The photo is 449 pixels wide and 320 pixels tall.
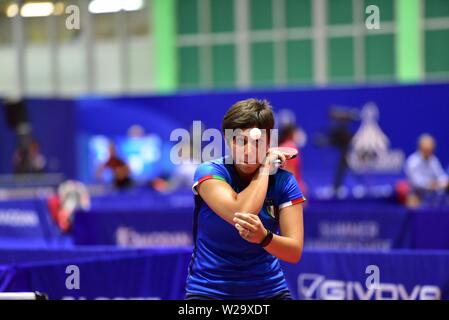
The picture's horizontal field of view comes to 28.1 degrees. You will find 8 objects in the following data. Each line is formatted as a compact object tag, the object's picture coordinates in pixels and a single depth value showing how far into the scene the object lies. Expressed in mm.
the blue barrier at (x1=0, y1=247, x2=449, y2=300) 6242
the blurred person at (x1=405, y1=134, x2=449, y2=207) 14016
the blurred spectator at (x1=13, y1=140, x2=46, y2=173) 20531
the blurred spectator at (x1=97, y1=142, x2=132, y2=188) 19172
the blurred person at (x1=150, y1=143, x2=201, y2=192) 18391
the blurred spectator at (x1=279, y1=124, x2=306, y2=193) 10398
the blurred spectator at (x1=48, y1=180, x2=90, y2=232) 13133
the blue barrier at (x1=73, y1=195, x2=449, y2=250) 10297
